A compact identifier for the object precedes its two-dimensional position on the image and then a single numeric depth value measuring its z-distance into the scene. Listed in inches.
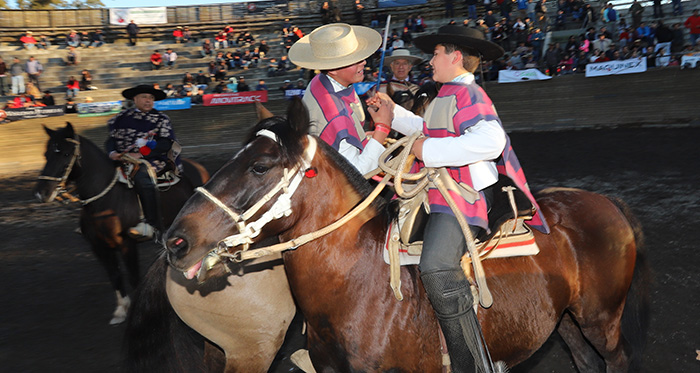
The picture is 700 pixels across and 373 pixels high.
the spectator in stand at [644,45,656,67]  679.1
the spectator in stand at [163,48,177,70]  1181.1
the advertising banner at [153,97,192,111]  830.5
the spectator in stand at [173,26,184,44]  1282.0
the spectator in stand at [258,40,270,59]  1165.0
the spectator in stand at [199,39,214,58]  1203.2
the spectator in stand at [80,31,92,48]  1261.0
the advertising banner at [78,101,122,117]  837.8
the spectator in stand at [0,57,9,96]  1024.6
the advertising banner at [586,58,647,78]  672.4
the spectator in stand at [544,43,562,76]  754.2
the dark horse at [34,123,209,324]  263.3
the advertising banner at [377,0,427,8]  1254.3
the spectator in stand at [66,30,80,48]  1245.1
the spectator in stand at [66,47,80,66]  1186.6
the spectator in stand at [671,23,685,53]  725.9
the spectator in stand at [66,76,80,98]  988.7
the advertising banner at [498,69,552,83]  728.3
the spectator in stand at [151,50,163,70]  1167.6
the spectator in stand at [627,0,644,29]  825.5
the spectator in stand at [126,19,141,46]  1292.6
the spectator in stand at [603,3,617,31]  851.2
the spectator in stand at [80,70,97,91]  1046.4
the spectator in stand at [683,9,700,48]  737.6
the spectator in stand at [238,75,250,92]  904.9
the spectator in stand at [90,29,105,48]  1262.3
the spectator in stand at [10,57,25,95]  1023.6
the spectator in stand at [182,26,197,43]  1286.7
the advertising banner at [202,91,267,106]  844.6
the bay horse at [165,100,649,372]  107.8
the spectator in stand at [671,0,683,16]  858.8
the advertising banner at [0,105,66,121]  799.7
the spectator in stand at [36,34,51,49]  1233.4
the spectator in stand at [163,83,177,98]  942.1
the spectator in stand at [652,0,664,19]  858.8
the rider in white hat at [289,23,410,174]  134.3
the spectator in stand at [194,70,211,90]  1019.9
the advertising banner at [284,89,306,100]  853.2
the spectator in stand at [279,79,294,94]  880.7
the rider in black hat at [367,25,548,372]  116.8
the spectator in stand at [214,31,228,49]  1227.9
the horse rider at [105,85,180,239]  272.8
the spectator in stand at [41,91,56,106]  884.0
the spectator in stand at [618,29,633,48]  767.6
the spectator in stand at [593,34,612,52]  752.3
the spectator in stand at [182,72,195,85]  1011.9
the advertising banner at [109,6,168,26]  1346.0
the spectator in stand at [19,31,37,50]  1218.0
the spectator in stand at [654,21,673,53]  725.3
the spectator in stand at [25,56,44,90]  1057.5
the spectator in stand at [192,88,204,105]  874.8
